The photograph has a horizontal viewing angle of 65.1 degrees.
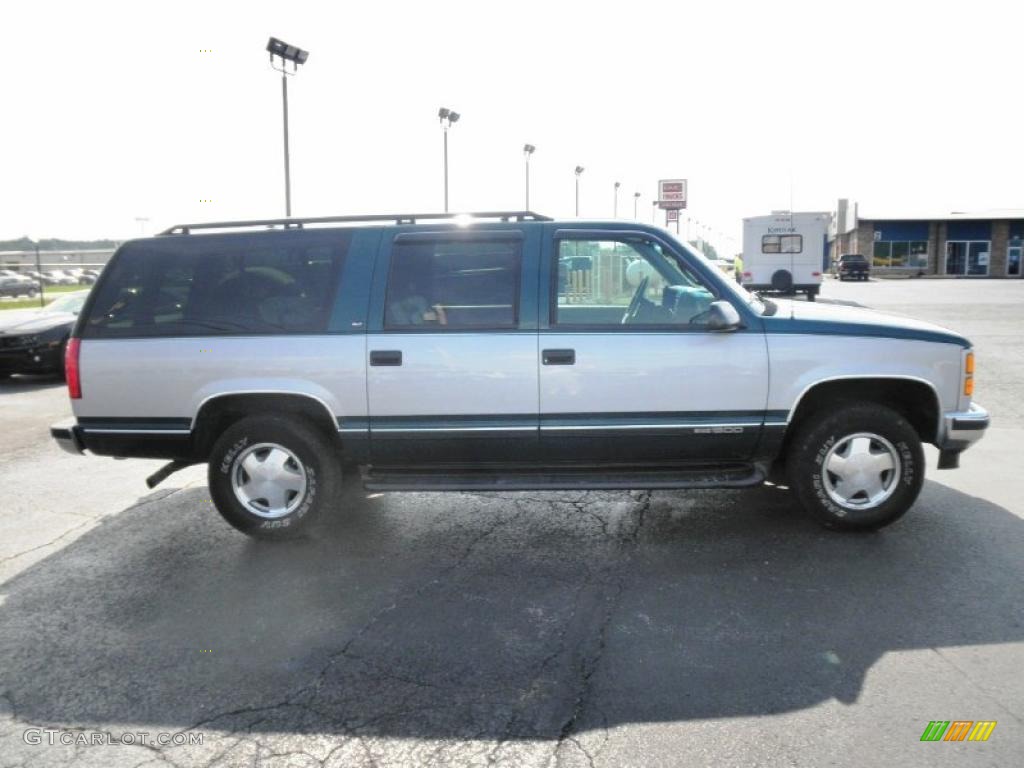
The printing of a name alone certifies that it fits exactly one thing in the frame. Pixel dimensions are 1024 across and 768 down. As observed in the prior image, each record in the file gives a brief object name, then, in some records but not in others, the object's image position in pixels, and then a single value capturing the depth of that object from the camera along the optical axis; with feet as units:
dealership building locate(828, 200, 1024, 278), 182.50
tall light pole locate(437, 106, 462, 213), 74.13
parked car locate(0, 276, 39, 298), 132.67
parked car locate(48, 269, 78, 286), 176.51
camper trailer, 93.86
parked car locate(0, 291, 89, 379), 38.88
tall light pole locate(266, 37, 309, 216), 50.02
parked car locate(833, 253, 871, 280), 162.71
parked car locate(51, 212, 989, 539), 15.96
